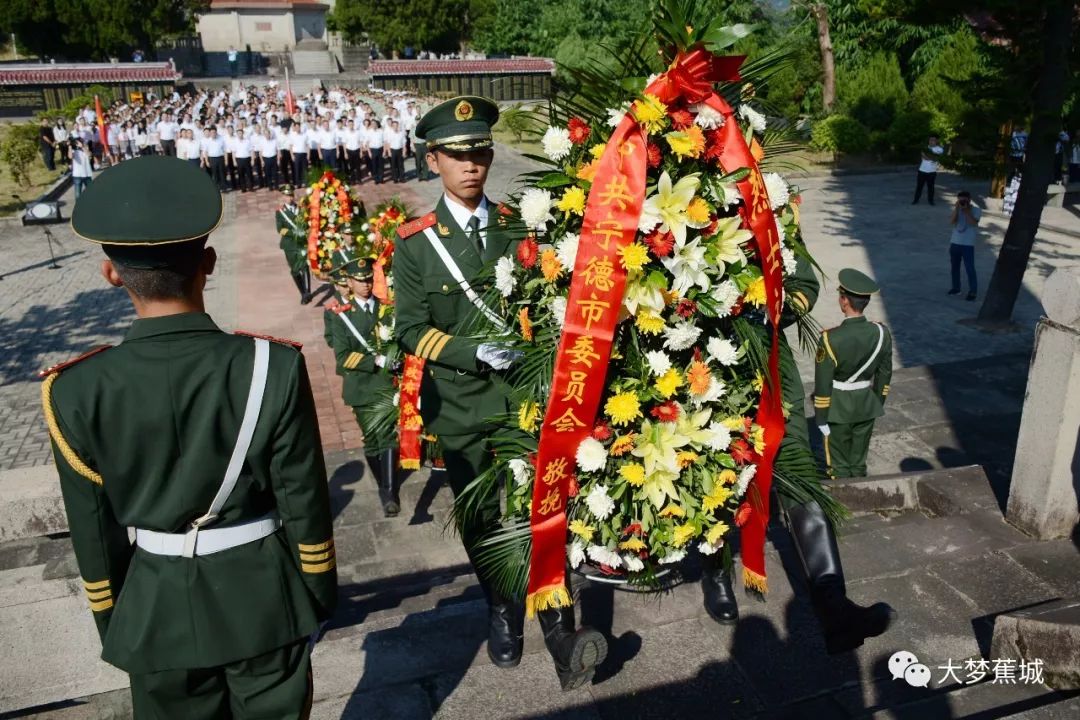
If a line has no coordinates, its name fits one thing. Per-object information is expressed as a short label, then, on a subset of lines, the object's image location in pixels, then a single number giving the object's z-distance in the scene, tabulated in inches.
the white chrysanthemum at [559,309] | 123.3
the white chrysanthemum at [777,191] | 126.7
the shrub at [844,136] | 881.5
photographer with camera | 454.9
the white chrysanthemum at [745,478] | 133.1
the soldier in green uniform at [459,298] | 148.3
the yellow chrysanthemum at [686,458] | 124.0
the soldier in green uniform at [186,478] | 95.0
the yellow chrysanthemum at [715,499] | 127.4
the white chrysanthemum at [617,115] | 118.6
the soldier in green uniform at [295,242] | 457.1
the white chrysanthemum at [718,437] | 124.6
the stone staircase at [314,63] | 2128.4
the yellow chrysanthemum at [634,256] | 116.0
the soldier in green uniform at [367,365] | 236.8
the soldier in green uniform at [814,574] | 143.9
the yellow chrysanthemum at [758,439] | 132.0
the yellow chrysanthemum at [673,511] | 126.1
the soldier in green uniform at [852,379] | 232.8
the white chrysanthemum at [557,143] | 124.6
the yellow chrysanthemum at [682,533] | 126.8
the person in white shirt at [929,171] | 674.8
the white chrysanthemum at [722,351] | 124.5
